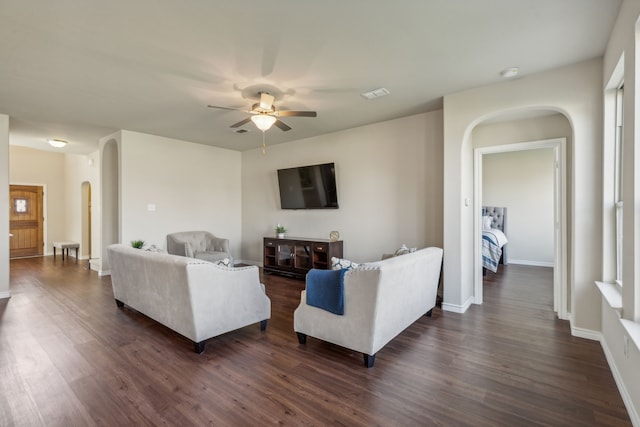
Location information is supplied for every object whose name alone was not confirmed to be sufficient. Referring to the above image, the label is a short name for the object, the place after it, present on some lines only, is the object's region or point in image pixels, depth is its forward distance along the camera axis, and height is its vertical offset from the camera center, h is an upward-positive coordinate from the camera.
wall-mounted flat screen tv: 5.46 +0.48
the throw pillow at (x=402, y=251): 3.57 -0.48
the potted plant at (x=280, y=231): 6.08 -0.38
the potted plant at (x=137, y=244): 5.23 -0.54
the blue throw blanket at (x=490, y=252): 5.56 -0.77
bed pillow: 6.84 -0.26
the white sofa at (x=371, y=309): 2.36 -0.84
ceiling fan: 3.46 +1.15
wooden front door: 8.01 -0.20
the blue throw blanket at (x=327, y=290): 2.49 -0.67
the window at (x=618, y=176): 2.64 +0.30
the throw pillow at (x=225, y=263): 2.93 -0.50
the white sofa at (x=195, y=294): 2.59 -0.78
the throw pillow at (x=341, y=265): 2.57 -0.46
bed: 5.60 -0.51
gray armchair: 5.59 -0.65
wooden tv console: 5.21 -0.78
